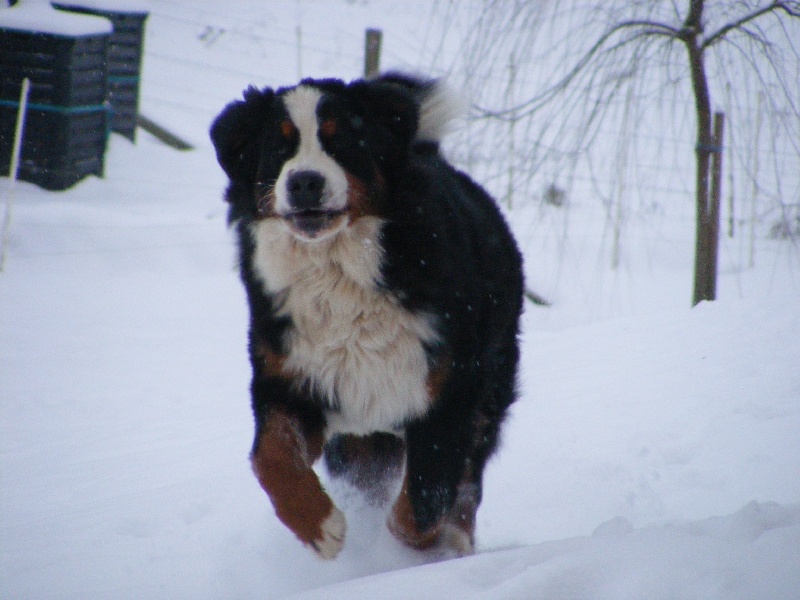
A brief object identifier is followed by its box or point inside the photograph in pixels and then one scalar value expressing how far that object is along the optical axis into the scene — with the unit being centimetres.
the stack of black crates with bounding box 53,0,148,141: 1096
